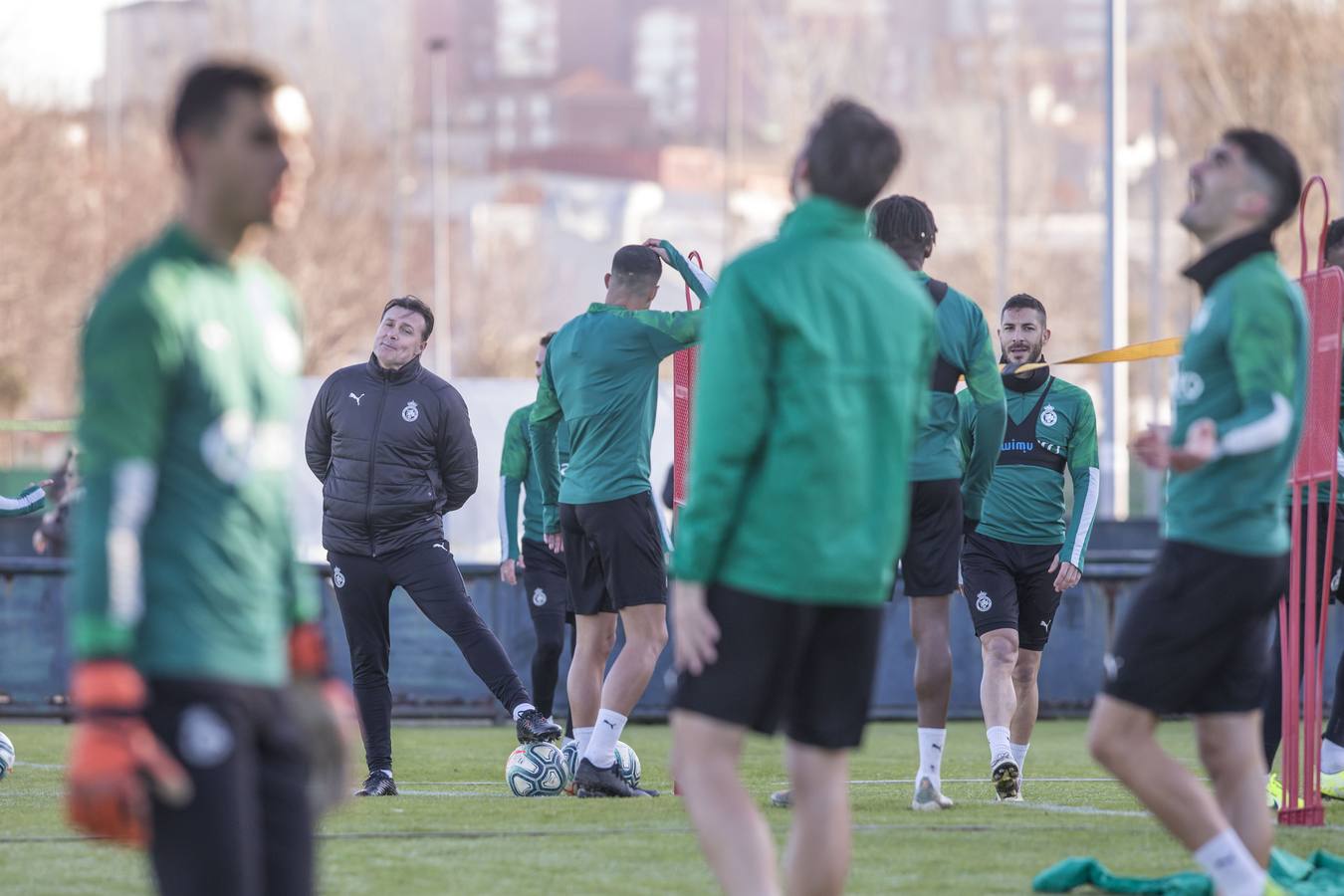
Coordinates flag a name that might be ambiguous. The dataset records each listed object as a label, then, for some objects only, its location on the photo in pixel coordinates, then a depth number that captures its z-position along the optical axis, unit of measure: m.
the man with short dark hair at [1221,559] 11.05
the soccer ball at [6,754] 20.11
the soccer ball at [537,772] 18.97
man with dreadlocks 16.55
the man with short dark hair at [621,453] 18.16
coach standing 19.25
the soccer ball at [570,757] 19.58
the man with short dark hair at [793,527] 9.41
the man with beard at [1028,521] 19.16
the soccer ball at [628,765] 18.95
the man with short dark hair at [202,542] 7.24
